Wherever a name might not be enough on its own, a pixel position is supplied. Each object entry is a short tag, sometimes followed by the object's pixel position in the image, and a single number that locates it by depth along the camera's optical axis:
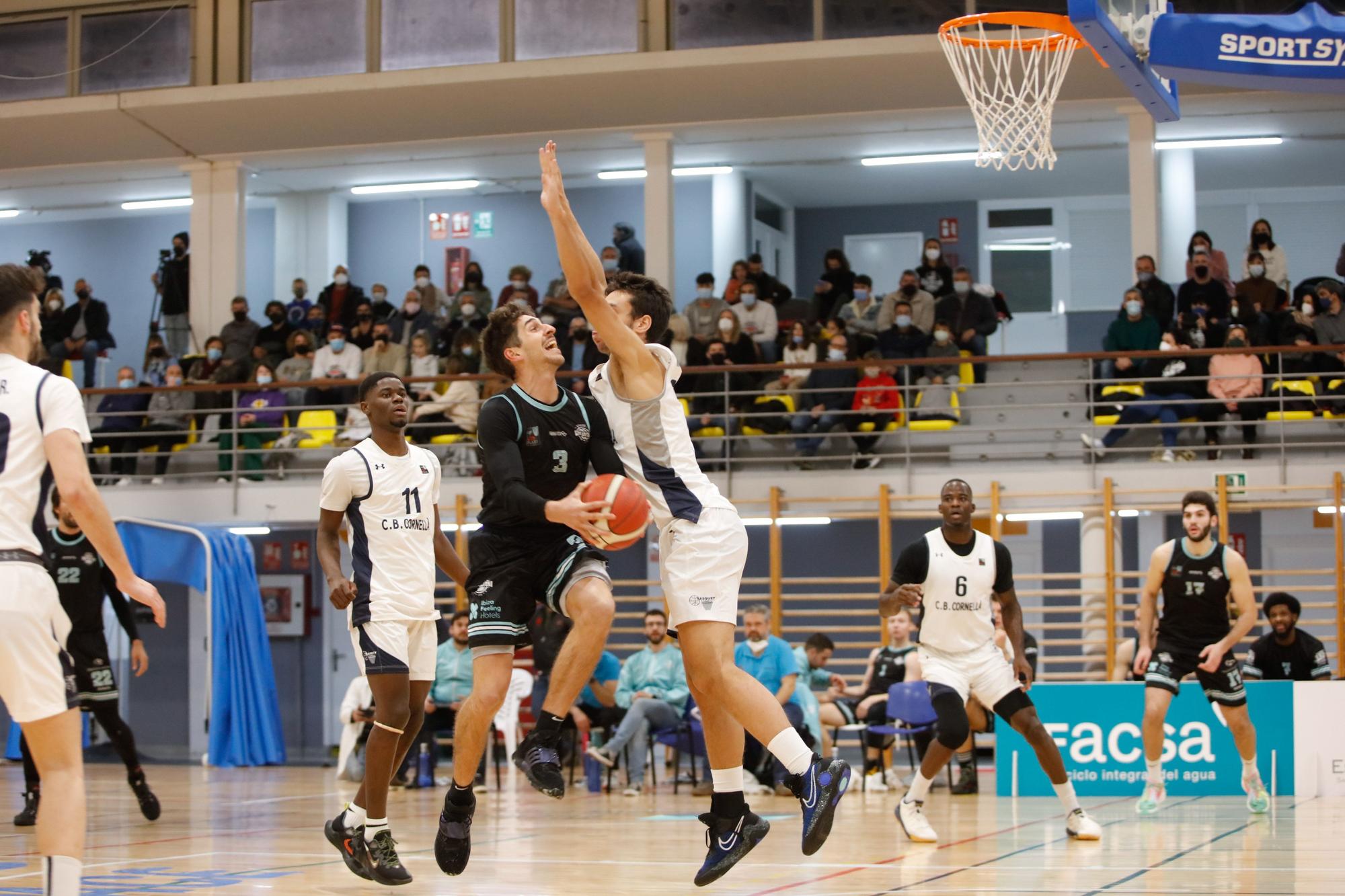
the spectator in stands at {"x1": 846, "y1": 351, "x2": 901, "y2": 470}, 15.71
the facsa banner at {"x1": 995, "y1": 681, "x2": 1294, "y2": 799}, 11.31
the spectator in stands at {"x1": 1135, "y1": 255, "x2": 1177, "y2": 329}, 16.16
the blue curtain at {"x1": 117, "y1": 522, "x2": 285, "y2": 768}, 15.76
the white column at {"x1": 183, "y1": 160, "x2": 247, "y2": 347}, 19.66
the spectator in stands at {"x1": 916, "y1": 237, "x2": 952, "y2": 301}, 17.69
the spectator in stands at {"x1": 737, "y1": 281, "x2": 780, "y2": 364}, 17.56
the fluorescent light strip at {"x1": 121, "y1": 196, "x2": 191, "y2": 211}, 22.38
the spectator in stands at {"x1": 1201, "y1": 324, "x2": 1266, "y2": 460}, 15.00
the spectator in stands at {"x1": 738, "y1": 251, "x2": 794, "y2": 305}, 18.33
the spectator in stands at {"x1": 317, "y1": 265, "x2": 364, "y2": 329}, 19.45
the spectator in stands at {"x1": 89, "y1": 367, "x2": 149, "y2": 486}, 18.34
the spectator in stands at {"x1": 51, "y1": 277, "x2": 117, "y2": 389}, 20.39
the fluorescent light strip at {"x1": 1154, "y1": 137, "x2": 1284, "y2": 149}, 19.03
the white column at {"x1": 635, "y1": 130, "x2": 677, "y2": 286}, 18.62
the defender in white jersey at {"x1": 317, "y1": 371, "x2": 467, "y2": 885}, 6.51
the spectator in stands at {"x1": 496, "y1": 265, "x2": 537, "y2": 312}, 18.20
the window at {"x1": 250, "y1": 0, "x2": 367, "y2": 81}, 17.73
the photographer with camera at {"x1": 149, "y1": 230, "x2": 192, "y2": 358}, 19.95
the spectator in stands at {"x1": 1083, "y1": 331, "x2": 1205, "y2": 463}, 14.93
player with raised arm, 5.37
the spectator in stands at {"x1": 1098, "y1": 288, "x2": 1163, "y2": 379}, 15.83
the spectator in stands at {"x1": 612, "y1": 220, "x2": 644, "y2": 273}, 18.02
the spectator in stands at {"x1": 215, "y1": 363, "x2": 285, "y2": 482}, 17.44
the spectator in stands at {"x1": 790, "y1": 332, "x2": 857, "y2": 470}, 15.86
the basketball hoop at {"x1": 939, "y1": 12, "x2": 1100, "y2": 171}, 10.31
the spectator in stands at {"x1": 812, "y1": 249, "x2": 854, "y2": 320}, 18.17
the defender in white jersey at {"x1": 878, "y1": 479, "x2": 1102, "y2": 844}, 8.70
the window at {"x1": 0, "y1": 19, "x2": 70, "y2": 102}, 18.55
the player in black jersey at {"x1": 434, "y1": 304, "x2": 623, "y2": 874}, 5.65
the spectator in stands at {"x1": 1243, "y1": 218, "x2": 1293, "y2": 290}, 16.92
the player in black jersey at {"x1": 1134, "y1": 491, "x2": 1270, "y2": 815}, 9.79
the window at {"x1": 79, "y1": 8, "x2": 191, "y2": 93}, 18.22
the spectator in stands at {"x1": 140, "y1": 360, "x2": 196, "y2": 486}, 17.56
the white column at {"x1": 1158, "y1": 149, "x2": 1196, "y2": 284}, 19.89
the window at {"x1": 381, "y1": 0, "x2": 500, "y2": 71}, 17.41
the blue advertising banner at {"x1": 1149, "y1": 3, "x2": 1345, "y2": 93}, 7.97
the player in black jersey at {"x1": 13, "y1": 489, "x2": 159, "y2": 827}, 9.77
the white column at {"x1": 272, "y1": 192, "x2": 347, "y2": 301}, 22.39
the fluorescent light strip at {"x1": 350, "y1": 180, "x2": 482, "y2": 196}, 21.48
